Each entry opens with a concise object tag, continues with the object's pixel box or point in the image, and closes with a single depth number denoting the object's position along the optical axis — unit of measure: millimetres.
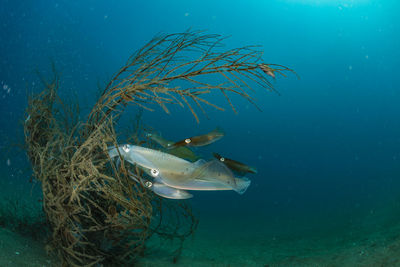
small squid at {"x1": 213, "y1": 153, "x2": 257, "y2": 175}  2730
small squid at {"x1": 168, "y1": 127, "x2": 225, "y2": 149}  2616
